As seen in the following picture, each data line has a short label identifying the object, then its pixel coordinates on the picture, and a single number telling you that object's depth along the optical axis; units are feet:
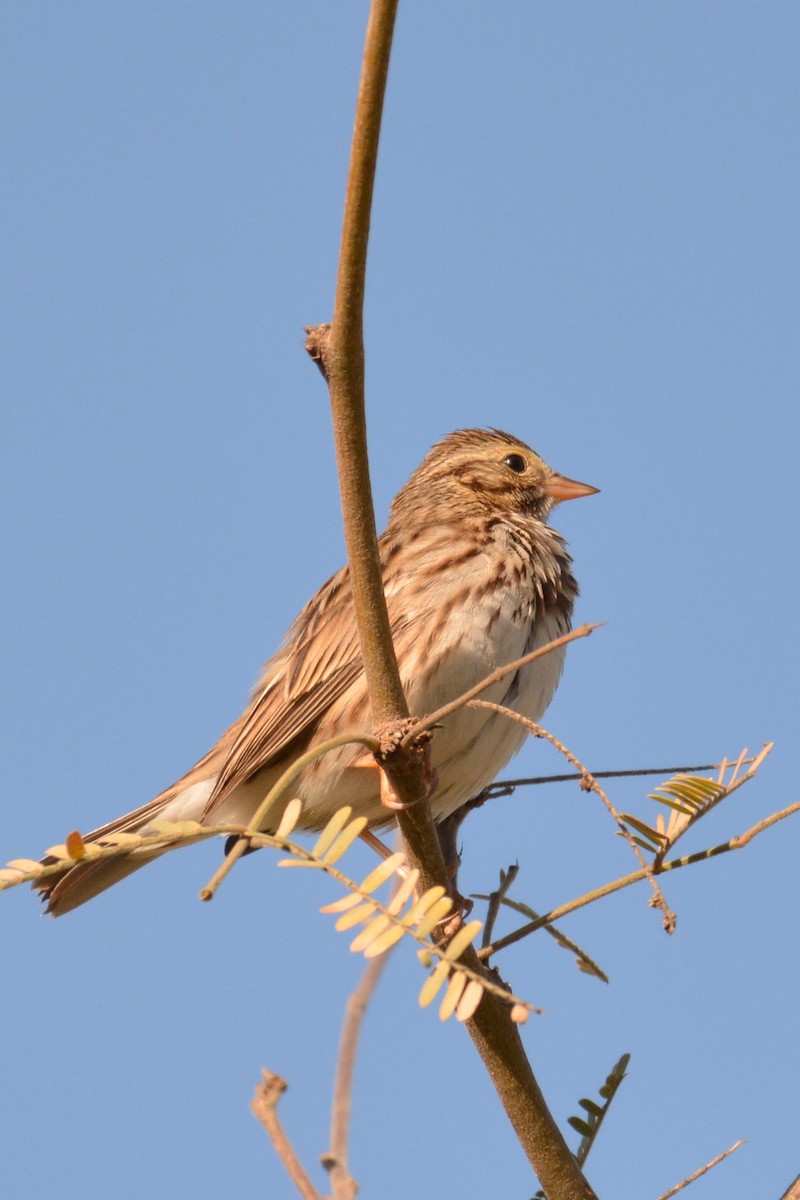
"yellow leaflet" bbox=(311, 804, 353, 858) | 17.04
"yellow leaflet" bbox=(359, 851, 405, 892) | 16.26
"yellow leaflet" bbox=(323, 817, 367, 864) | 16.92
